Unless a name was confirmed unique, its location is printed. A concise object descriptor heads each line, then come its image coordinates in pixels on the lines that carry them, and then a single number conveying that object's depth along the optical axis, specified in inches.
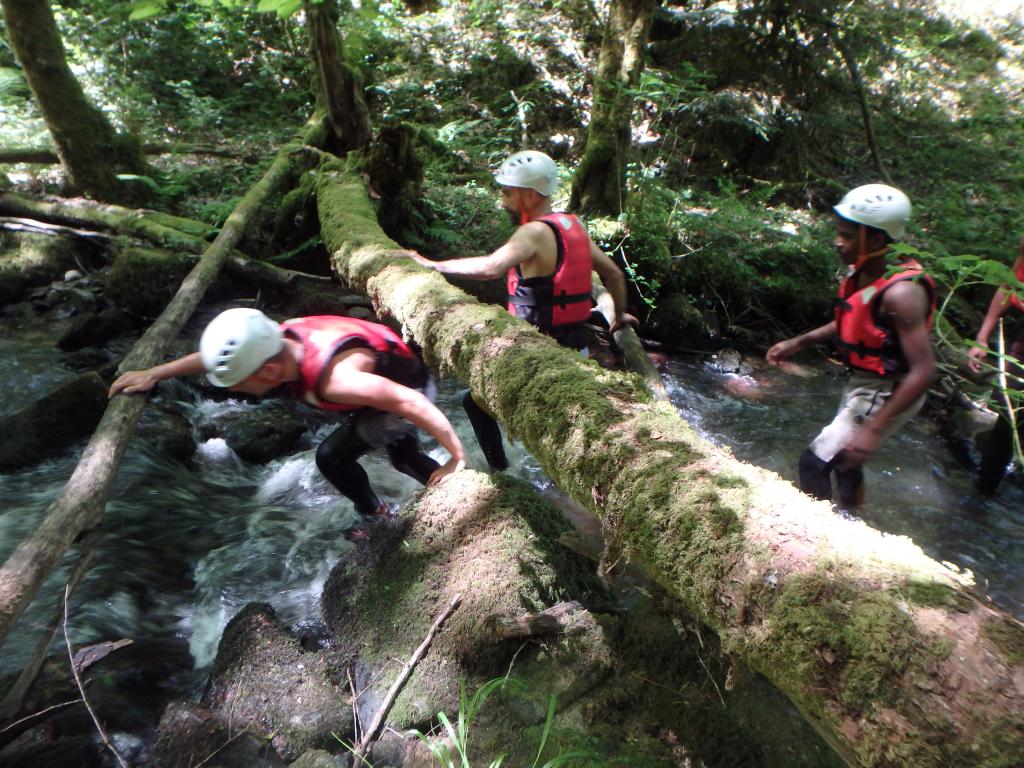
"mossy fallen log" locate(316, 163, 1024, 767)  51.4
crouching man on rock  123.6
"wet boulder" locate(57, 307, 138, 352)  257.9
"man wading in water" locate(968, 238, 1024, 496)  171.3
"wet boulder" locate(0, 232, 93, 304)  302.4
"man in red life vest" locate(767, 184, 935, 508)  121.7
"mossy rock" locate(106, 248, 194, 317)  269.4
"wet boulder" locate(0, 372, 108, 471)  187.0
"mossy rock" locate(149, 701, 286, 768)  98.0
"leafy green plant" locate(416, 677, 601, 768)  80.7
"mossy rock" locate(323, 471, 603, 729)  109.7
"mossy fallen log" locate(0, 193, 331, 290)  273.9
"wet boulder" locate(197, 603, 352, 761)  105.4
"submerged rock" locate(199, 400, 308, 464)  214.2
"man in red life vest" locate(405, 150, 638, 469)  160.7
